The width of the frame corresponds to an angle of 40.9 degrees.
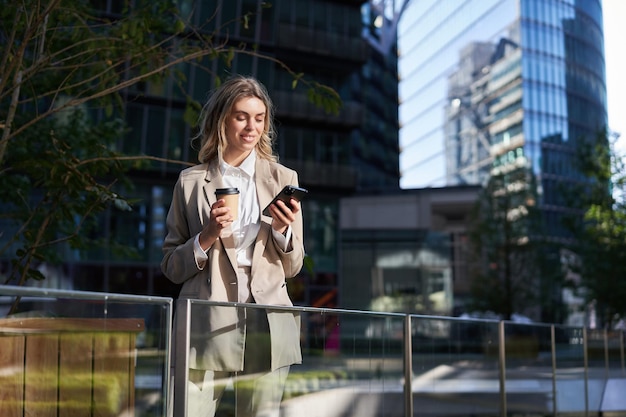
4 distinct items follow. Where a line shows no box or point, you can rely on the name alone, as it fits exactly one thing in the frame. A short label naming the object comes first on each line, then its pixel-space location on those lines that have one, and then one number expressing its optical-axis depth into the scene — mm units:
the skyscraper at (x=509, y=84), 65812
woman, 2959
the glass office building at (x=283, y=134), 28594
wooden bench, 2453
